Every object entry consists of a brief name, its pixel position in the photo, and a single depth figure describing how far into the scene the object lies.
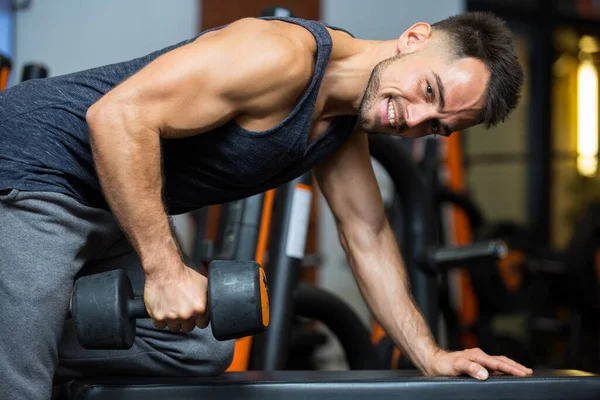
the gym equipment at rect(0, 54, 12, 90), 2.70
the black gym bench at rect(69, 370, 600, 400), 1.92
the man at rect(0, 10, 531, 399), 1.90
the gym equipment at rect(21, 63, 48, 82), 2.65
